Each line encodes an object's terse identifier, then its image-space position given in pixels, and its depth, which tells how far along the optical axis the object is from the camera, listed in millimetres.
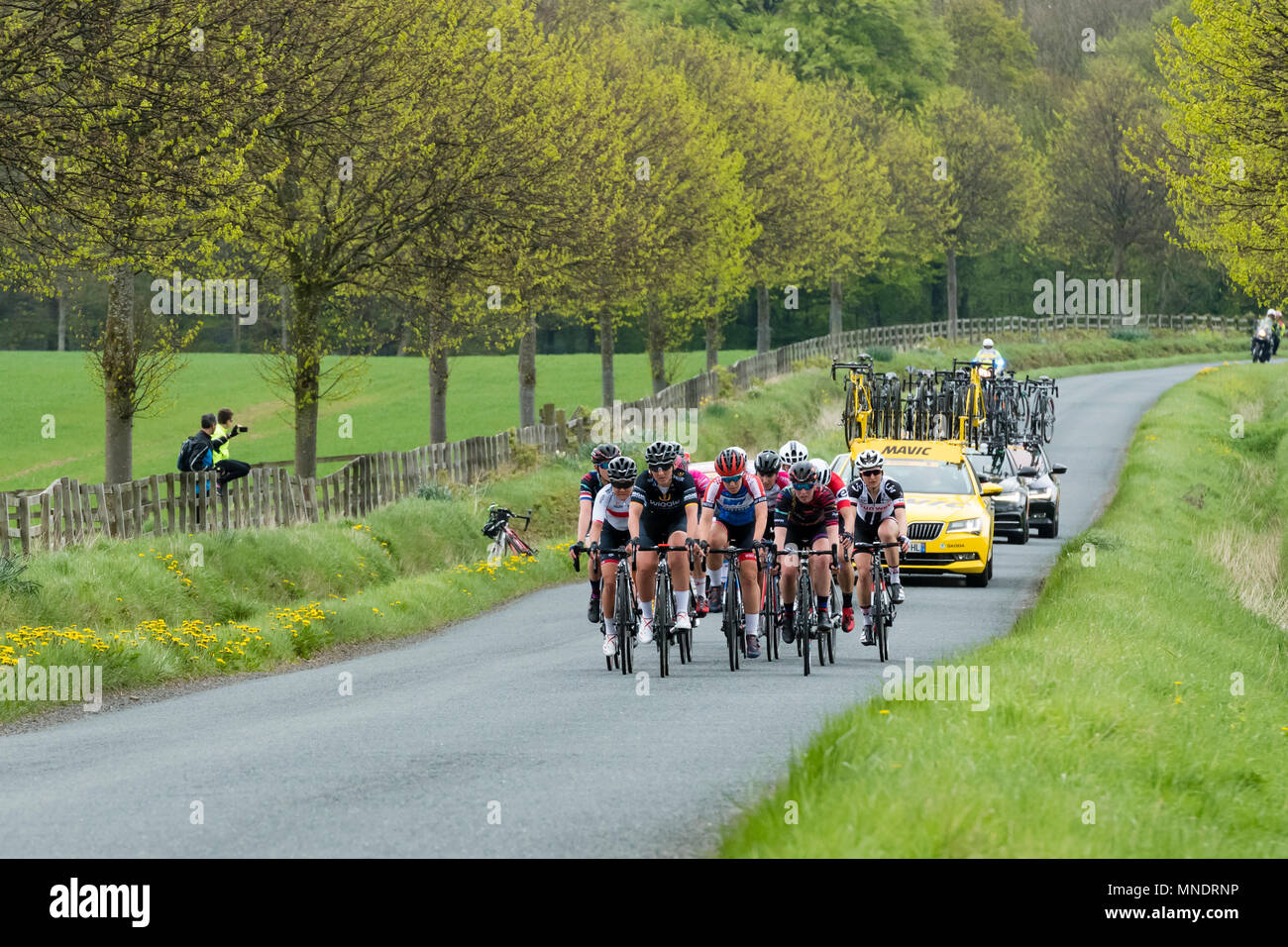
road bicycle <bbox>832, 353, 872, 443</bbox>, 33469
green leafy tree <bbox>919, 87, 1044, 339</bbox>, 75562
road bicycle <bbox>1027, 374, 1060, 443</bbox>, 36219
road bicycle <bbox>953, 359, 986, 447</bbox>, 32219
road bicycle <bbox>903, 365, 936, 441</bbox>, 32766
